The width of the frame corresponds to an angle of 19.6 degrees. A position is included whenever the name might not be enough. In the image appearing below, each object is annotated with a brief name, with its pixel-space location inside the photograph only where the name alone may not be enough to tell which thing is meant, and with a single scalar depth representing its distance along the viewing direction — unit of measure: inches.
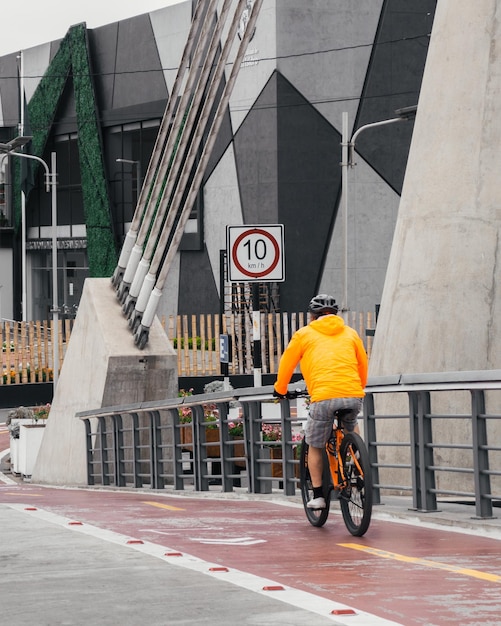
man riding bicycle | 422.0
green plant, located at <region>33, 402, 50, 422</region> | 1296.8
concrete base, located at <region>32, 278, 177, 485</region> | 902.4
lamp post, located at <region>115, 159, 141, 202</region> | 2206.0
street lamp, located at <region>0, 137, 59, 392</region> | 1626.5
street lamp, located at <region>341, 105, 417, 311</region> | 1397.6
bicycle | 400.5
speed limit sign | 650.8
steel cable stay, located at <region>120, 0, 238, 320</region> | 831.7
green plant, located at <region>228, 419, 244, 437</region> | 863.7
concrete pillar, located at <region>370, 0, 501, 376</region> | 550.6
